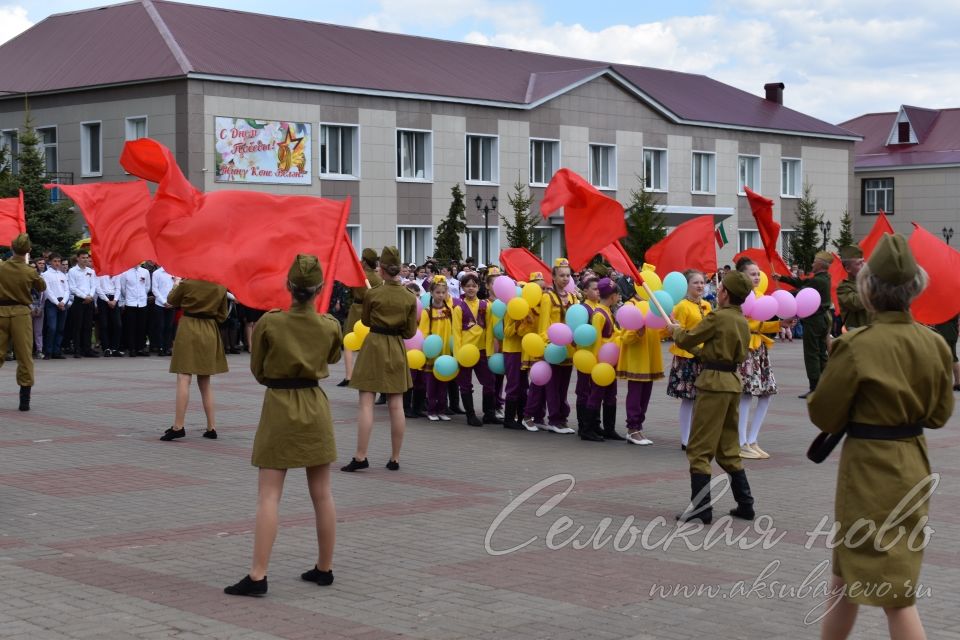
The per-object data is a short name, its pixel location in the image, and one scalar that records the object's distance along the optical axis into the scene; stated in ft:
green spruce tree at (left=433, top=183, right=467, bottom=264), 134.31
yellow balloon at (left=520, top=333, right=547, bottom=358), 46.73
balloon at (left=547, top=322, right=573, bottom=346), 45.62
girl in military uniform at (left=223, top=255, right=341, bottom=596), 24.06
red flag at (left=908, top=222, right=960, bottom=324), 32.35
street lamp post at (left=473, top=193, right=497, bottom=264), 131.03
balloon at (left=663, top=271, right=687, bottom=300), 40.96
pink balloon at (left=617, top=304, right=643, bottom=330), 42.57
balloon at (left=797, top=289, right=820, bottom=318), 44.50
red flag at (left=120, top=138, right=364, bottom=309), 27.43
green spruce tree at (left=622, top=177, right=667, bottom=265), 128.98
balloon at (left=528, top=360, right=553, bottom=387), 46.96
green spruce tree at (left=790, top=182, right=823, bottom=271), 172.04
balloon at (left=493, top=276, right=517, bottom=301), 47.73
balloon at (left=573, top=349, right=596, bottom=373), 45.24
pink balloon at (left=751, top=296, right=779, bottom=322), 41.65
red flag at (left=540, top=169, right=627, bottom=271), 38.17
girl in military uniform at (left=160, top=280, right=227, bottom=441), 43.39
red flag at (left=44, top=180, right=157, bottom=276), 38.01
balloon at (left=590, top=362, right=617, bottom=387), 44.68
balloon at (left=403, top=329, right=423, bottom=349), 50.24
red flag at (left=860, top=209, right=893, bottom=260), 43.50
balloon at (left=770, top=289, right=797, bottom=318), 42.78
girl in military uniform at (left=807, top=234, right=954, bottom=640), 17.46
